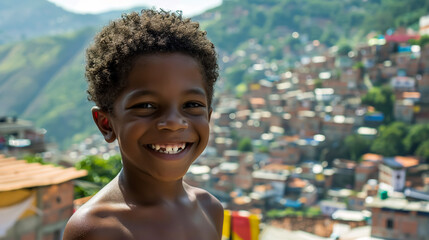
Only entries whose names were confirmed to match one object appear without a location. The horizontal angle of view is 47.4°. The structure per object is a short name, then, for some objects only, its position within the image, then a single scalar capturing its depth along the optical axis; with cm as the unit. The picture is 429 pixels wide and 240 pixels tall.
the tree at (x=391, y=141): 3086
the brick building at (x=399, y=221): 1516
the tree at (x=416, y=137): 3016
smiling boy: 104
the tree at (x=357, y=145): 3212
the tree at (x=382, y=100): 3431
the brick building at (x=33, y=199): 280
